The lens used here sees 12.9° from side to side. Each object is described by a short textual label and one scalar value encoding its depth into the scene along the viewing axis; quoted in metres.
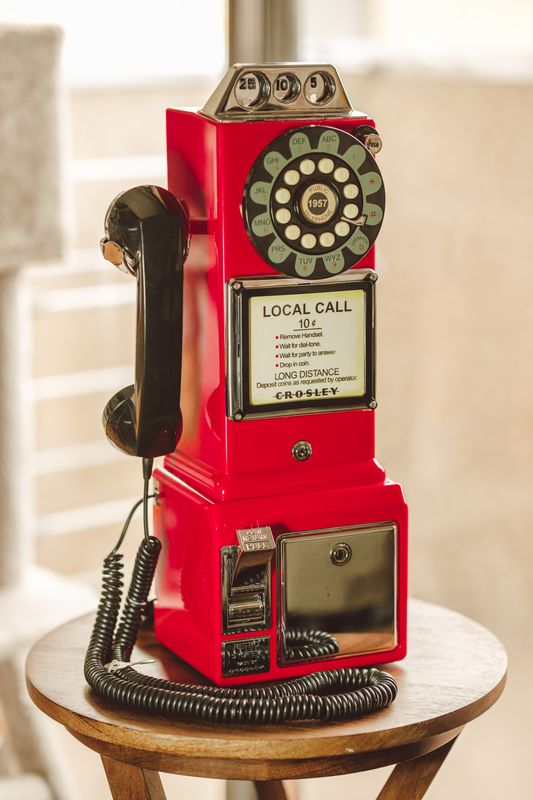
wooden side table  1.67
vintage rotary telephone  1.72
